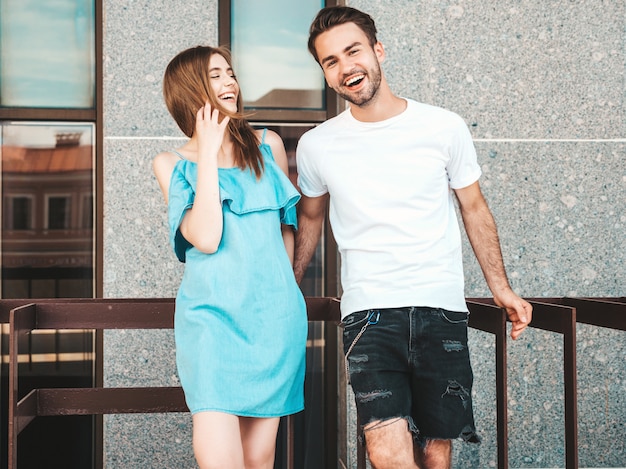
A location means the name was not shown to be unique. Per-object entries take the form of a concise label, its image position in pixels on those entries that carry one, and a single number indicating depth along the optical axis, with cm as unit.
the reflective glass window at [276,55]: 433
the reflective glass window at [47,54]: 418
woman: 237
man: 252
